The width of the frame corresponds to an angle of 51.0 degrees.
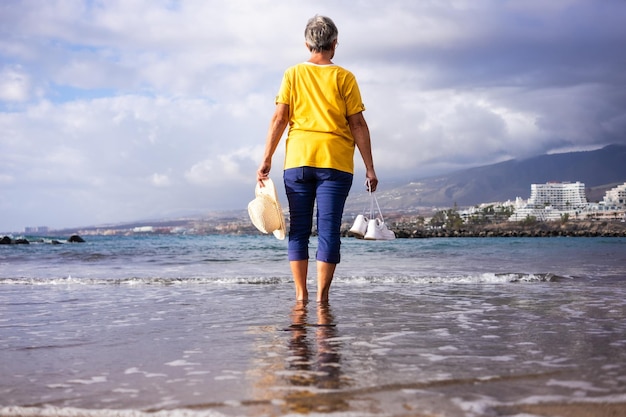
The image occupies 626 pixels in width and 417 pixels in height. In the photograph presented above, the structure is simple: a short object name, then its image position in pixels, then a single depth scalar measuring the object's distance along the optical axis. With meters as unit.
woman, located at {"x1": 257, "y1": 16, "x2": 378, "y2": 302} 5.29
